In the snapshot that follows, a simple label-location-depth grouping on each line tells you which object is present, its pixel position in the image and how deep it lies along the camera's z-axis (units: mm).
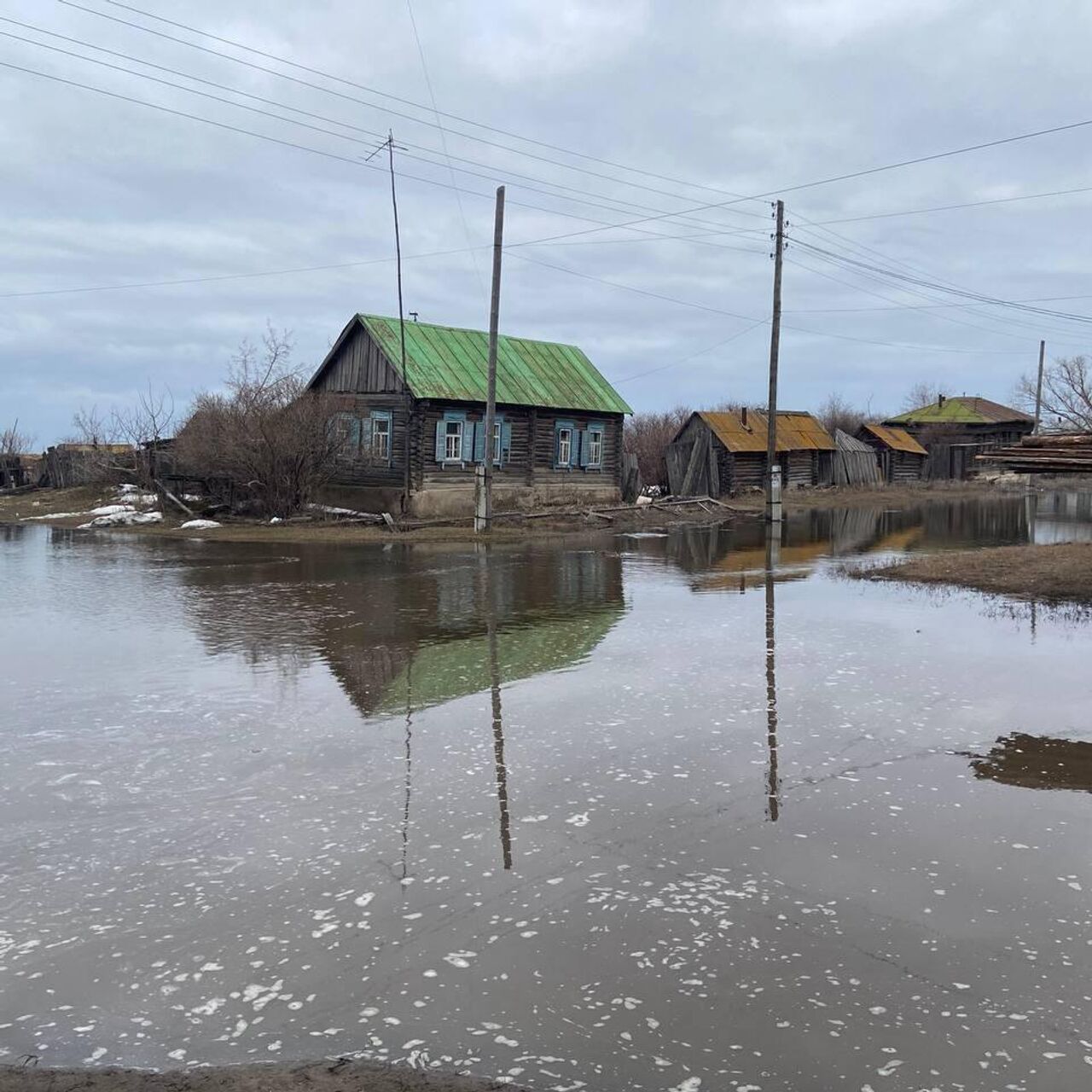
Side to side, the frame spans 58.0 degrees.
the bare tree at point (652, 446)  50531
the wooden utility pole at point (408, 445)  29469
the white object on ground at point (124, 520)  29359
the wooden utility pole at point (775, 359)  31073
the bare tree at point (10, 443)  49638
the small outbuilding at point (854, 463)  54750
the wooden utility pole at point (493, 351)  25672
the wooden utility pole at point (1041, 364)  55650
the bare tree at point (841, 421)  65275
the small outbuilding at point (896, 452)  61656
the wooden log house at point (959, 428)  67938
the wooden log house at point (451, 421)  30219
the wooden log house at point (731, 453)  47125
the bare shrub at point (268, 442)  27672
